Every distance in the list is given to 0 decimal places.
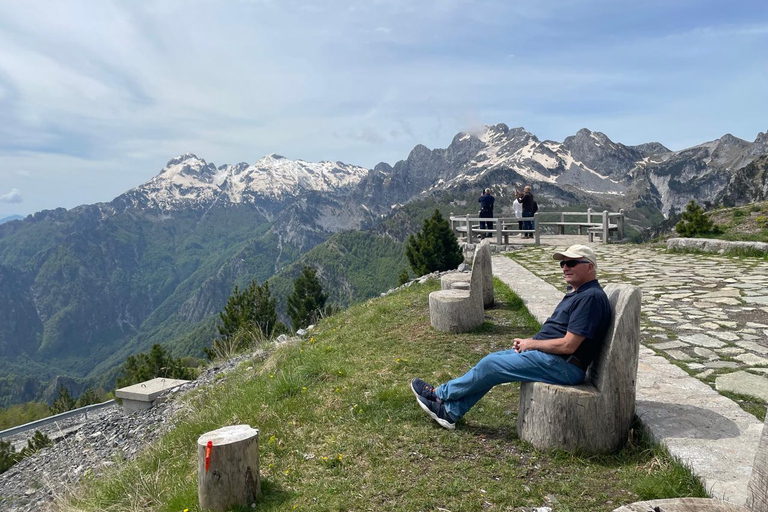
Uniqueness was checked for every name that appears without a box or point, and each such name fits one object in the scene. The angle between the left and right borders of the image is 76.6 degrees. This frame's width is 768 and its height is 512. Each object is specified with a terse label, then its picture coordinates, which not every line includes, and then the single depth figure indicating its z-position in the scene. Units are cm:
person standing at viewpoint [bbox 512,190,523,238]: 2387
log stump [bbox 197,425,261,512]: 425
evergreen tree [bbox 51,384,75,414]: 4831
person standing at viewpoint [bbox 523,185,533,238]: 2380
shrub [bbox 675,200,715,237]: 1892
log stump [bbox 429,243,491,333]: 844
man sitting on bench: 434
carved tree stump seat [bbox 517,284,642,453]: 421
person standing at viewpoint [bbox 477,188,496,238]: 2482
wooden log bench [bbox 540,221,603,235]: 2296
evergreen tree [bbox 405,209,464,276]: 3434
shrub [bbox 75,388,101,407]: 5264
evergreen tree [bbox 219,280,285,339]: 3822
